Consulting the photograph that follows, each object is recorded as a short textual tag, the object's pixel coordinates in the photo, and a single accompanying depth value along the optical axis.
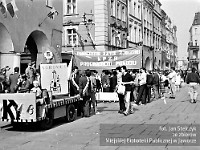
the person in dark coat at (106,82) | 18.53
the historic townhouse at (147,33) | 41.69
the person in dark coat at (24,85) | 9.79
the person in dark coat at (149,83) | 17.06
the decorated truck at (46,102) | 8.77
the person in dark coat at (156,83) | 18.28
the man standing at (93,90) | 12.26
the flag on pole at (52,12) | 18.31
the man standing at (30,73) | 11.04
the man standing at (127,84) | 12.13
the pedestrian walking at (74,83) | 11.95
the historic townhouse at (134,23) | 35.74
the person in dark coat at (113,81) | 17.61
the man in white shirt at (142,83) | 15.93
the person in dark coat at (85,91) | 11.70
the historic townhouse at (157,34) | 48.20
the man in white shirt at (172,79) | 18.88
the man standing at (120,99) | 12.30
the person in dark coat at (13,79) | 11.51
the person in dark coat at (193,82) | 16.30
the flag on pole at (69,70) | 11.67
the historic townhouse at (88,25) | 27.44
